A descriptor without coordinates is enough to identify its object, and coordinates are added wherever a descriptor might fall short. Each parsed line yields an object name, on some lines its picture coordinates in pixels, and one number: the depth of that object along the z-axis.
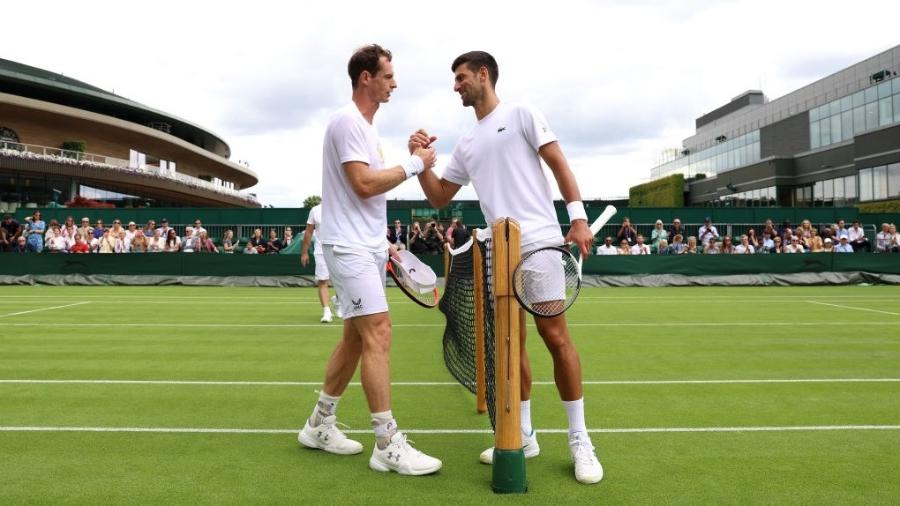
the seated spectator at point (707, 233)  21.59
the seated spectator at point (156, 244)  21.92
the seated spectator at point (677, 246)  20.92
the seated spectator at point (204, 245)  21.88
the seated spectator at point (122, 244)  21.81
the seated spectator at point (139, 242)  21.85
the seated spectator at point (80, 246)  21.12
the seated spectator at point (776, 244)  21.44
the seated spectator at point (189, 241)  21.94
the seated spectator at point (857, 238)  21.88
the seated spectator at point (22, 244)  21.95
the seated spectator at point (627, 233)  21.48
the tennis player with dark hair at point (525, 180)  3.92
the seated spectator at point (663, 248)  21.02
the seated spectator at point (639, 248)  20.81
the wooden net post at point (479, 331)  4.98
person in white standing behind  10.94
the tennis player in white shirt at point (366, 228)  3.86
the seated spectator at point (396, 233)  21.29
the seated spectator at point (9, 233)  22.70
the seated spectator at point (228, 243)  22.18
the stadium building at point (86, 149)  53.12
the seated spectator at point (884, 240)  21.44
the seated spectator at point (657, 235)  21.61
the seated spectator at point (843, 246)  21.52
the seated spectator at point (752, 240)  21.61
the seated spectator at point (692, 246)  20.53
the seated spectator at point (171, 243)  22.17
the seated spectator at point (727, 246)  20.61
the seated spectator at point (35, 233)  21.83
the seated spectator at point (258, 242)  21.91
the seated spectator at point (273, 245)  22.16
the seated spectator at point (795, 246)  21.00
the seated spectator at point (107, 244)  21.52
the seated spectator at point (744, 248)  20.90
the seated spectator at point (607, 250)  20.73
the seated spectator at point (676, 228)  21.56
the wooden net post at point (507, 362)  3.46
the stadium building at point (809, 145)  45.47
